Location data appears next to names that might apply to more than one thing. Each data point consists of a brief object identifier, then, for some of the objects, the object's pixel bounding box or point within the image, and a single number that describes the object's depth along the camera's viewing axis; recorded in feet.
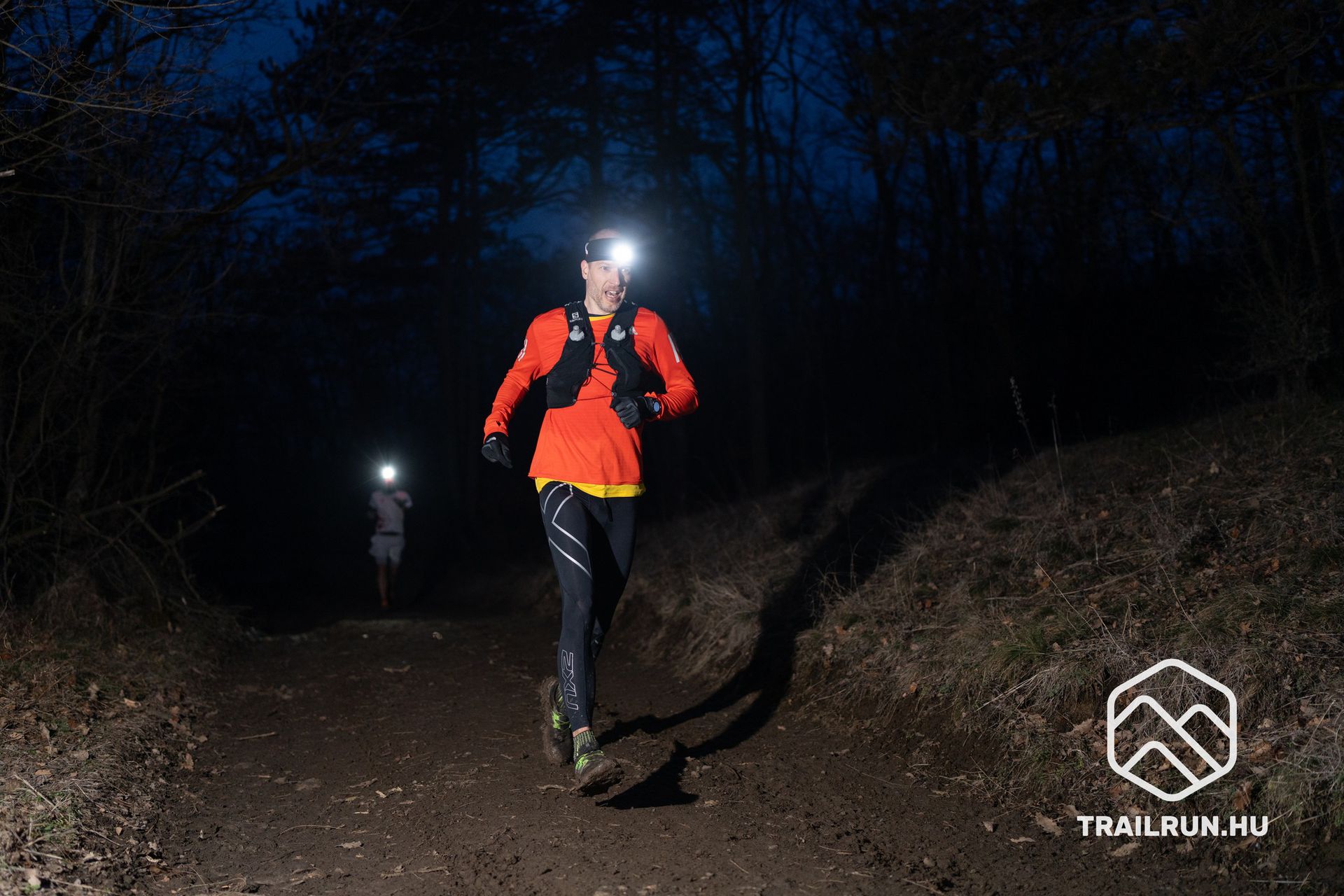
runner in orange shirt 16.11
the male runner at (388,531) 51.55
